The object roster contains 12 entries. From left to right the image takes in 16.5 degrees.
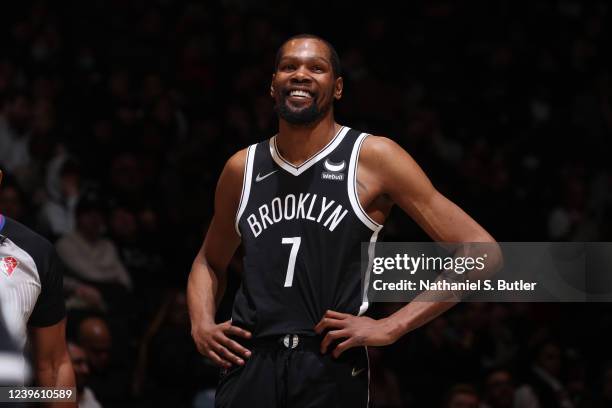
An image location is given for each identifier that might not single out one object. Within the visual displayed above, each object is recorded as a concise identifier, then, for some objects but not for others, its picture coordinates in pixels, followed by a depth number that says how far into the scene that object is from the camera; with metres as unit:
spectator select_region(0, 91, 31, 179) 17.90
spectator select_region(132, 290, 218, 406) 14.15
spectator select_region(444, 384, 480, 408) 13.89
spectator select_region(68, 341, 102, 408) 11.85
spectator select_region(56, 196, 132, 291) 15.54
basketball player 7.97
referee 7.82
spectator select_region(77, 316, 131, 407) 13.51
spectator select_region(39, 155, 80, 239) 16.46
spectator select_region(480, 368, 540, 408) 14.71
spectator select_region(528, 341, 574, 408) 15.06
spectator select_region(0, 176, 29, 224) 14.88
